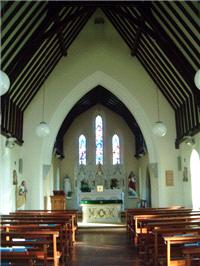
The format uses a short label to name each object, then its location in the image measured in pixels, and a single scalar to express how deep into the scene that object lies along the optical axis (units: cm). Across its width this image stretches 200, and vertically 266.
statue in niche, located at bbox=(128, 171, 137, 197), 2298
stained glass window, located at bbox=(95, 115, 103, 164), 2369
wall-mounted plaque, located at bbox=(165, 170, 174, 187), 1456
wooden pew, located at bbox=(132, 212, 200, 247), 799
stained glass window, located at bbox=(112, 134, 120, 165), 2364
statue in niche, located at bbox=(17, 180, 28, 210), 1349
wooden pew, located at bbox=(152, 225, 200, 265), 617
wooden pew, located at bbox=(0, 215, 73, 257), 802
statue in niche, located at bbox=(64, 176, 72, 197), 2299
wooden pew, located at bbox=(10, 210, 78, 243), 1016
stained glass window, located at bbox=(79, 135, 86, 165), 2369
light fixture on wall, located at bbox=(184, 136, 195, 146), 1269
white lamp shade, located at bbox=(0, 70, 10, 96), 625
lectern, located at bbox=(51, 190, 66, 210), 1565
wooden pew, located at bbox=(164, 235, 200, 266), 537
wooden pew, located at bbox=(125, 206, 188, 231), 1104
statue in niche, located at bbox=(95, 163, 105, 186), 2281
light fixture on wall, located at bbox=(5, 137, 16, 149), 1207
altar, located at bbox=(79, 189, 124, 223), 1602
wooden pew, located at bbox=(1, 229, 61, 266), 486
